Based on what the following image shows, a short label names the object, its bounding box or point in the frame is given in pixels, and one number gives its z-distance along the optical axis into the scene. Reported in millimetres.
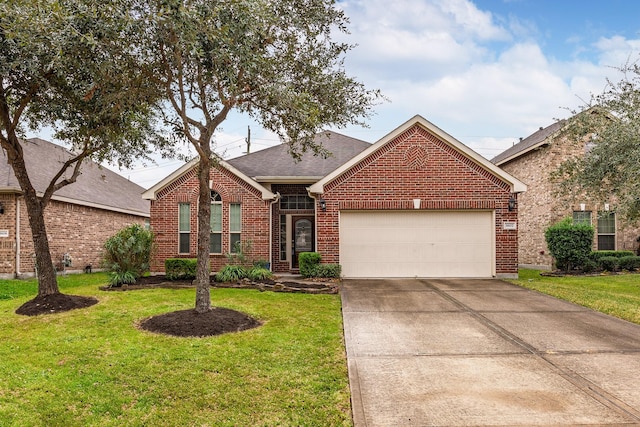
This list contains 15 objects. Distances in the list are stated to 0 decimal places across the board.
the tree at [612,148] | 10648
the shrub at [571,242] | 15156
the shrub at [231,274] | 12477
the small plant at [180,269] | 13078
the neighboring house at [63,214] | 14859
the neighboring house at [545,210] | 17453
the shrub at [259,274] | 12539
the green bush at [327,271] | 12984
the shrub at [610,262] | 15758
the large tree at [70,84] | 6105
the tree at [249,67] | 6156
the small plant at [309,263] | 13062
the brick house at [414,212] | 13500
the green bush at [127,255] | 12219
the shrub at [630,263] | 15938
